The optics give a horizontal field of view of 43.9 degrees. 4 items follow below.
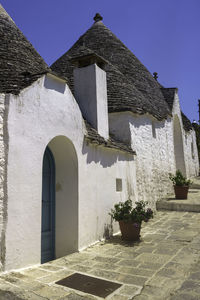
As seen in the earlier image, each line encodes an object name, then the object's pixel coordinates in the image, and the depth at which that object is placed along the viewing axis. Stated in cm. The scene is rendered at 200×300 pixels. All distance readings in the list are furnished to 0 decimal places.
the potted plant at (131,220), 550
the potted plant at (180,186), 972
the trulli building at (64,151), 369
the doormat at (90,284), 306
